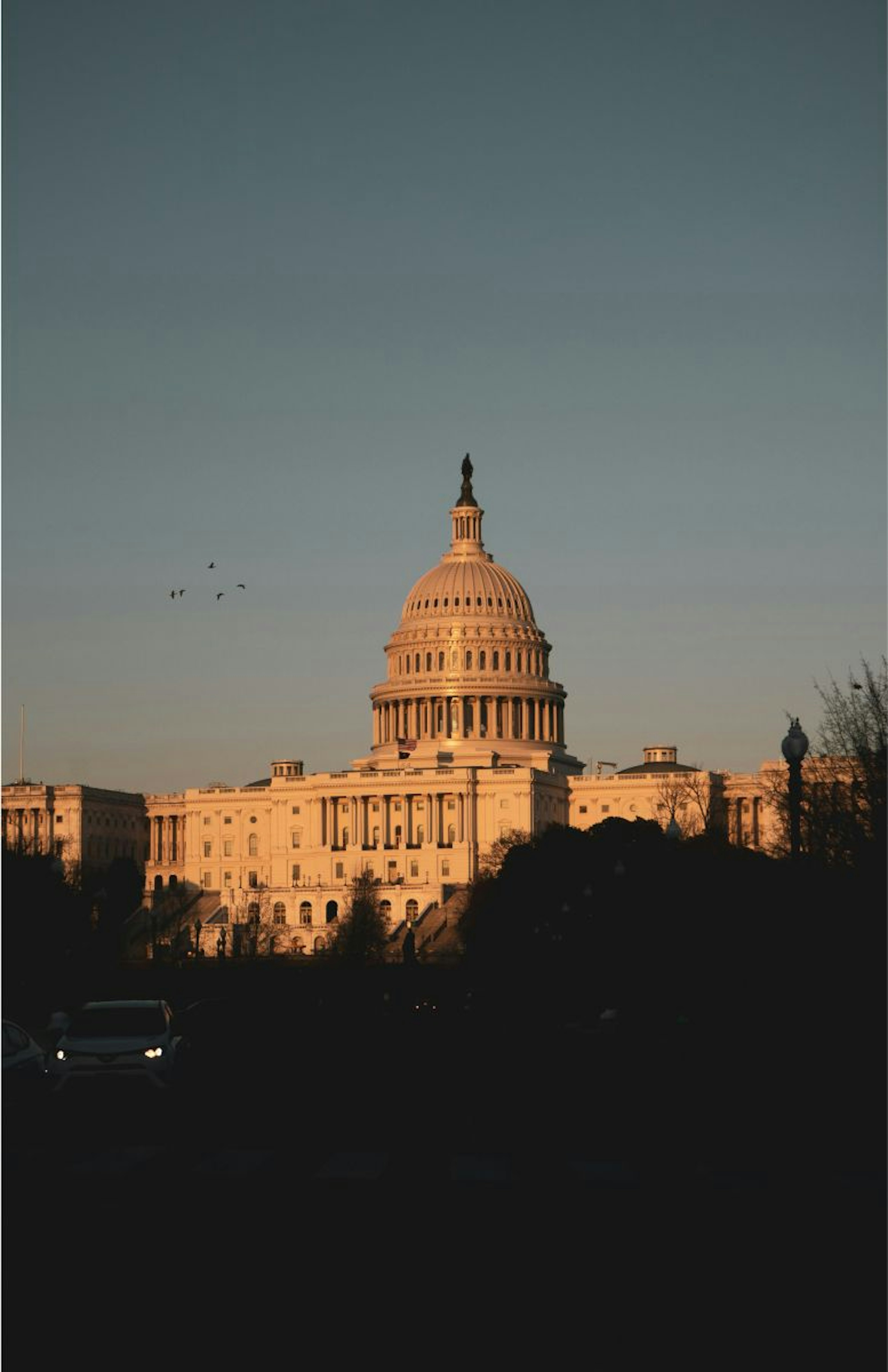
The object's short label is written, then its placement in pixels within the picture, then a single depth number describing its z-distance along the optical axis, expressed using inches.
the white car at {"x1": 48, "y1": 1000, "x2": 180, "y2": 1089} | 1467.8
